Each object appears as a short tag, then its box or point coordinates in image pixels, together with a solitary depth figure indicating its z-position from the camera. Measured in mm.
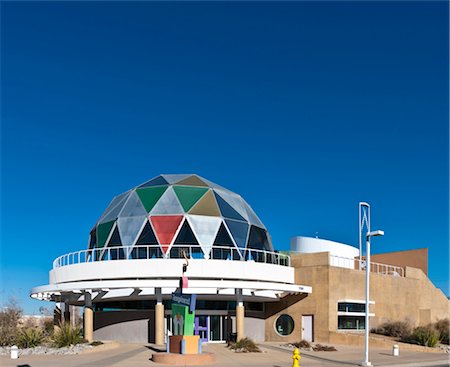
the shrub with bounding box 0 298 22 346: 33881
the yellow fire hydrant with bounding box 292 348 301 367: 18000
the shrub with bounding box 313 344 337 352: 28933
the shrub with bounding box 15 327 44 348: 27672
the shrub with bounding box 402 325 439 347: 30641
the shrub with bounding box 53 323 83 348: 27125
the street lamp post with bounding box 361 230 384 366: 21428
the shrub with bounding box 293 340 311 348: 30120
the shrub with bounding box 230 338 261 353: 27492
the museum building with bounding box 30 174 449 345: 31562
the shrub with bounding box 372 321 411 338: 34362
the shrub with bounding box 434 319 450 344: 34375
